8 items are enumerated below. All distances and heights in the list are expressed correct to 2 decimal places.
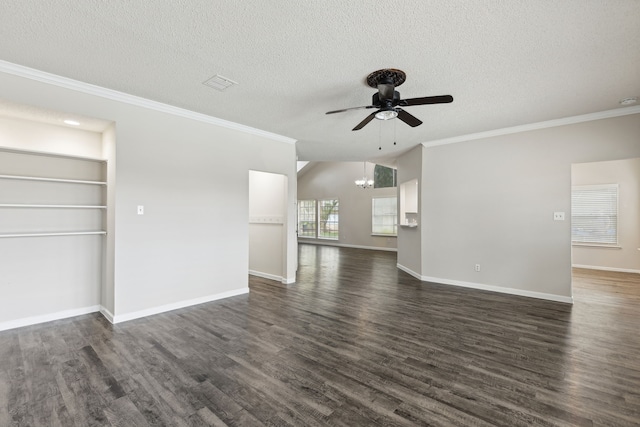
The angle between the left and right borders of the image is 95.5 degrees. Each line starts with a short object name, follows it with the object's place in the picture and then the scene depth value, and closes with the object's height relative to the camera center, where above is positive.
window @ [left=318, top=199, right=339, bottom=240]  12.02 -0.09
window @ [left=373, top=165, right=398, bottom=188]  10.52 +1.48
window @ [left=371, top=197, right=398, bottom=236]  10.42 +0.04
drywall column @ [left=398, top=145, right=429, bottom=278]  5.71 -0.26
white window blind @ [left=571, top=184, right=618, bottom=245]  6.42 +0.11
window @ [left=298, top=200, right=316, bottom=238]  12.77 -0.06
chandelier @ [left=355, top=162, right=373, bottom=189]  10.09 +1.23
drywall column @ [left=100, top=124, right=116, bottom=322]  3.39 -0.19
